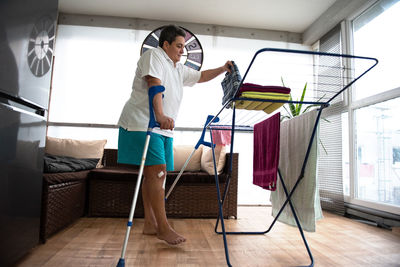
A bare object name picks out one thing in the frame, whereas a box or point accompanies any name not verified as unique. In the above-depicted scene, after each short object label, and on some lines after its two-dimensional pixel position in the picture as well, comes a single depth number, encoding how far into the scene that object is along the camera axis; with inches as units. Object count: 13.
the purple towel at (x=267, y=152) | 67.6
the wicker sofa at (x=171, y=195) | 103.0
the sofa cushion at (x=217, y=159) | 108.3
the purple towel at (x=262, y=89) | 54.3
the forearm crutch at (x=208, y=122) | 75.3
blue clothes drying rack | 59.6
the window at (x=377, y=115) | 103.6
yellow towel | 54.8
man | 67.9
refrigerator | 45.0
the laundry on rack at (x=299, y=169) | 61.3
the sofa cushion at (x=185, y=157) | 121.1
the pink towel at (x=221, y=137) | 107.1
